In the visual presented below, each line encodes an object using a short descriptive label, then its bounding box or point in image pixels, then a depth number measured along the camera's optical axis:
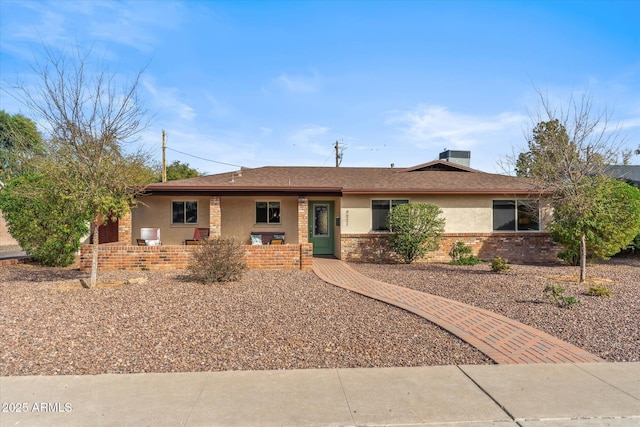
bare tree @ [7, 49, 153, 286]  8.64
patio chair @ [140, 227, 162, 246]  14.54
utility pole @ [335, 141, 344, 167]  35.31
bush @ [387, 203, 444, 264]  13.93
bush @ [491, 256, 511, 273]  11.70
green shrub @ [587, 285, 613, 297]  8.37
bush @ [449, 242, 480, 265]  13.89
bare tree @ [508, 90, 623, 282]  10.16
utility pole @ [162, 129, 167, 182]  27.62
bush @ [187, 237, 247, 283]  9.31
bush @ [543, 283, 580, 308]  7.29
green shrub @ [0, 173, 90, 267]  11.60
